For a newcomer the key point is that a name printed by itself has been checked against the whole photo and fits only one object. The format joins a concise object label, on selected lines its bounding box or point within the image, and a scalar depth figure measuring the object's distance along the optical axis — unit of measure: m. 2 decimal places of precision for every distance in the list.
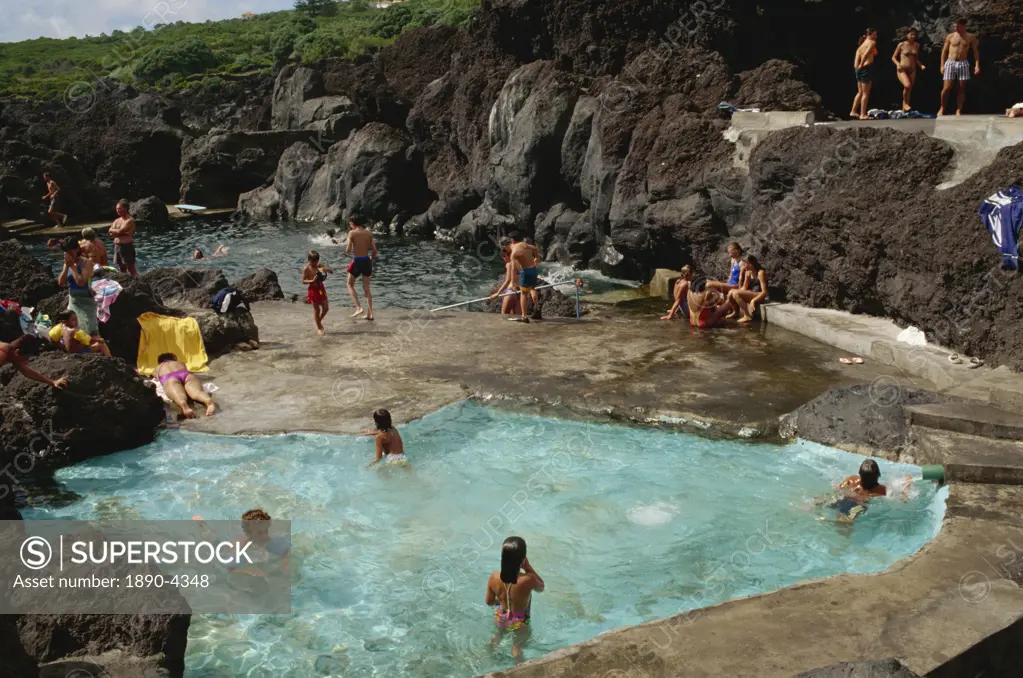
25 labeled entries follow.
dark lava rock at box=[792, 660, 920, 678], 4.59
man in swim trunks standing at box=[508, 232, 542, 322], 14.67
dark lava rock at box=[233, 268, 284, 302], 18.03
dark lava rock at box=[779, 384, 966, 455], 9.30
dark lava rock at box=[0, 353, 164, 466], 9.81
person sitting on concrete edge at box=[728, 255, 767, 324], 14.51
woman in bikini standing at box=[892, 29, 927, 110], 15.96
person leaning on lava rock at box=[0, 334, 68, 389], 9.66
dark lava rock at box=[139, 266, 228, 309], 15.54
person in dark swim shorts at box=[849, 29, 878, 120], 15.92
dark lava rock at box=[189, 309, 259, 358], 12.84
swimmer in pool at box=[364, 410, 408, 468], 9.35
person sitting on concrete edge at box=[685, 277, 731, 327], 13.96
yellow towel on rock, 12.44
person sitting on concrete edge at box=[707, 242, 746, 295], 14.77
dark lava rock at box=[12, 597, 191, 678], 5.71
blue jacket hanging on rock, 10.35
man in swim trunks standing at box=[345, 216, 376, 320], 14.54
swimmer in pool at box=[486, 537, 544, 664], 6.45
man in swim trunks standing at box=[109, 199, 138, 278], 16.03
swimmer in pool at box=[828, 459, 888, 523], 8.21
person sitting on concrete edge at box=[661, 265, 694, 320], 14.81
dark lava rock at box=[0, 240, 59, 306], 13.46
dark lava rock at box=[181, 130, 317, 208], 42.28
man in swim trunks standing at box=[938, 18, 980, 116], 14.55
